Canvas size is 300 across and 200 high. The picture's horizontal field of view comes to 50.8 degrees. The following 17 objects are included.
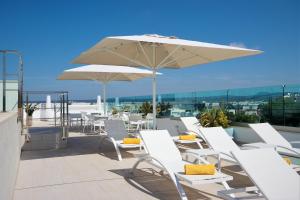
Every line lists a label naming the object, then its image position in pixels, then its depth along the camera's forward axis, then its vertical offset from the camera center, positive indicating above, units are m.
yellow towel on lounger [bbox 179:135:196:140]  7.28 -0.81
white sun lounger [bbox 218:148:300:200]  3.27 -0.81
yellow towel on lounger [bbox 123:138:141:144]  6.69 -0.83
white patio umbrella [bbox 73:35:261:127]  6.17 +1.10
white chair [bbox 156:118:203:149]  10.66 -0.83
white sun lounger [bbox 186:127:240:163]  5.69 -0.70
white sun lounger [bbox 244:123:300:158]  5.60 -0.76
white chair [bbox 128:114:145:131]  10.93 -0.60
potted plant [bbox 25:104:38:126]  13.08 -0.32
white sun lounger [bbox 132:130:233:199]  3.84 -0.90
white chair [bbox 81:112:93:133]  12.12 -0.64
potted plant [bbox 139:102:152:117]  12.94 -0.26
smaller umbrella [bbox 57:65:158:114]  10.14 +0.99
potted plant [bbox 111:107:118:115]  14.64 -0.44
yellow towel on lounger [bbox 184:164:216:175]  3.98 -0.86
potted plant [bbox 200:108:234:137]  9.13 -0.52
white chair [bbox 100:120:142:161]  7.37 -0.68
